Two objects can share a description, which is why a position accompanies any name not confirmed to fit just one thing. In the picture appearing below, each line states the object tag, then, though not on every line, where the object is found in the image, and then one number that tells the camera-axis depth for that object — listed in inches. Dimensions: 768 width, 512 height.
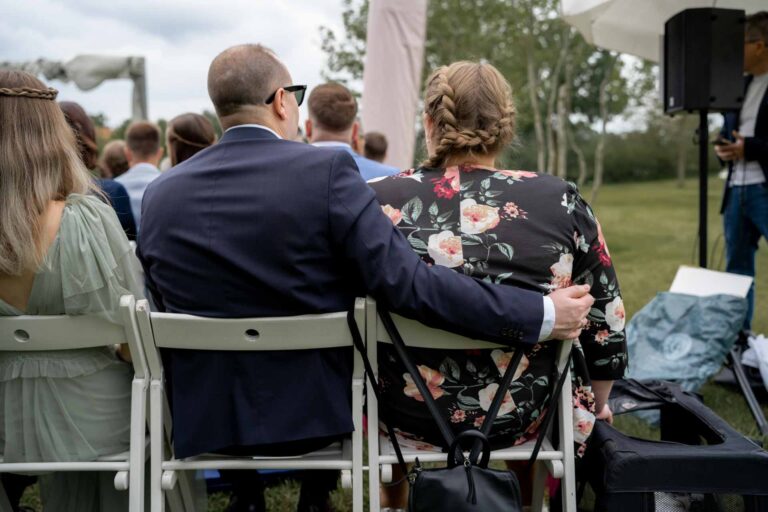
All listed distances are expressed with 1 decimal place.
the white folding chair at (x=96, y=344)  71.4
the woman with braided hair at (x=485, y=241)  73.3
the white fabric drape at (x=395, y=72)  194.5
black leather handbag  64.4
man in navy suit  68.8
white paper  145.9
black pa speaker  146.5
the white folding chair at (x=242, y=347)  68.6
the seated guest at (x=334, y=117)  144.6
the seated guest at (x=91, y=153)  122.0
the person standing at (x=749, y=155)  154.0
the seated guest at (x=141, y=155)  161.9
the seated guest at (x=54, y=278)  74.0
